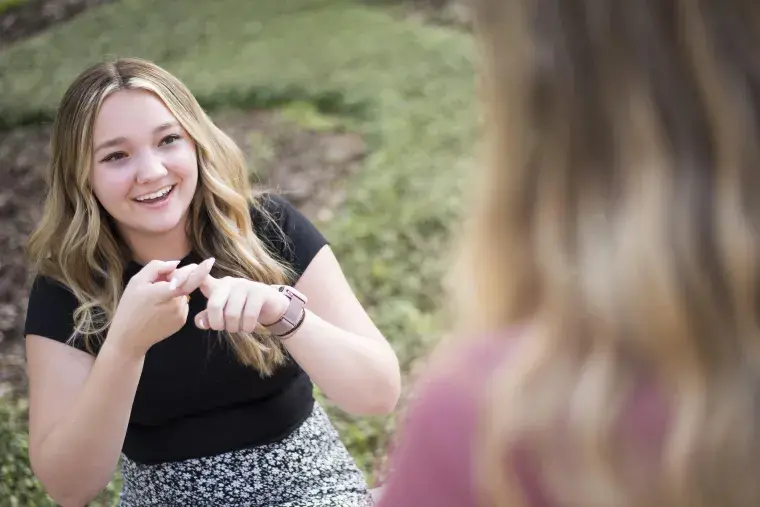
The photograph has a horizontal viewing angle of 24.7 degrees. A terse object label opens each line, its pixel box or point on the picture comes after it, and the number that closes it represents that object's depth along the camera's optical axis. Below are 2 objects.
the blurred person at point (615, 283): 1.26
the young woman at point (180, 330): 2.16
